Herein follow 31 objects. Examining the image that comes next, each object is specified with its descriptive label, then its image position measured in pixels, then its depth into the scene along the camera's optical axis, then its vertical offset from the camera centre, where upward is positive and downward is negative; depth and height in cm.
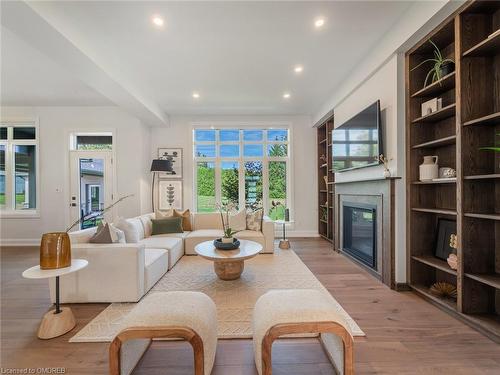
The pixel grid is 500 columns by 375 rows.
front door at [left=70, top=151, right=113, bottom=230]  534 +18
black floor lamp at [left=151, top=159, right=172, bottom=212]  518 +50
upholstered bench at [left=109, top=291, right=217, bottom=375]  140 -83
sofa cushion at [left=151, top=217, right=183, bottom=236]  434 -66
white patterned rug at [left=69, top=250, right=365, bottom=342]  209 -119
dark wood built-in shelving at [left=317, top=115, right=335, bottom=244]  529 +17
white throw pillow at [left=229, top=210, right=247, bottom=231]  475 -64
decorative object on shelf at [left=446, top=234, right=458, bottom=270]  228 -67
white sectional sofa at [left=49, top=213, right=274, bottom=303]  255 -90
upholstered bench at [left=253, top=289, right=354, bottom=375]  143 -83
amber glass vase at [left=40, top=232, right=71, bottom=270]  207 -53
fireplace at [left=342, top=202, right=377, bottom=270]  341 -70
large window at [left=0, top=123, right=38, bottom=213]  529 +51
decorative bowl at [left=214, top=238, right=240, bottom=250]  317 -75
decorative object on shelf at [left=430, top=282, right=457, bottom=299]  245 -106
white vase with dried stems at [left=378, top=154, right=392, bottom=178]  303 +33
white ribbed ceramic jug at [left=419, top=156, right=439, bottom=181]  259 +20
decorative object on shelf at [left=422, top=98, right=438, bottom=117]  255 +87
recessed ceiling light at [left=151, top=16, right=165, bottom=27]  250 +176
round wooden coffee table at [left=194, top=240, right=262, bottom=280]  291 -82
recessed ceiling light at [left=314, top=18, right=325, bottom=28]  253 +176
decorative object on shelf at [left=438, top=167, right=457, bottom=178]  238 +15
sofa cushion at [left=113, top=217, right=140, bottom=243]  312 -52
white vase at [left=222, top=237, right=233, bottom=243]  329 -70
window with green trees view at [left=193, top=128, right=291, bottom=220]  604 +52
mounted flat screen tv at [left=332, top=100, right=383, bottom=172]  317 +70
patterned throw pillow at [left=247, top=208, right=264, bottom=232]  471 -62
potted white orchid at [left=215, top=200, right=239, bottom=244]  331 -58
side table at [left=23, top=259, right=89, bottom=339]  199 -109
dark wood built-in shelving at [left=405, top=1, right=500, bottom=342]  210 +20
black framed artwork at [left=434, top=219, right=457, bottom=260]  254 -55
